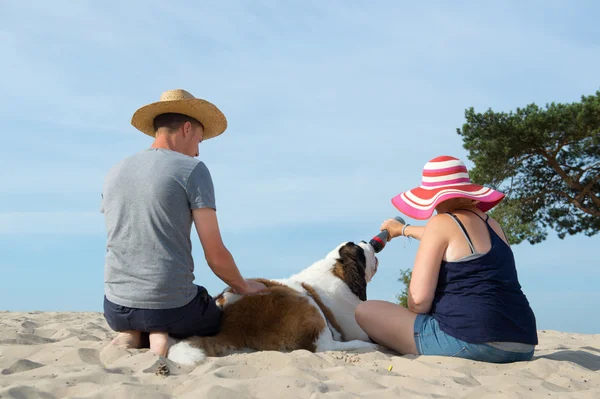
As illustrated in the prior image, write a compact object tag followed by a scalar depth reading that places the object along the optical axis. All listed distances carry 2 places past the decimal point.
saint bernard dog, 4.30
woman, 4.09
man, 4.17
